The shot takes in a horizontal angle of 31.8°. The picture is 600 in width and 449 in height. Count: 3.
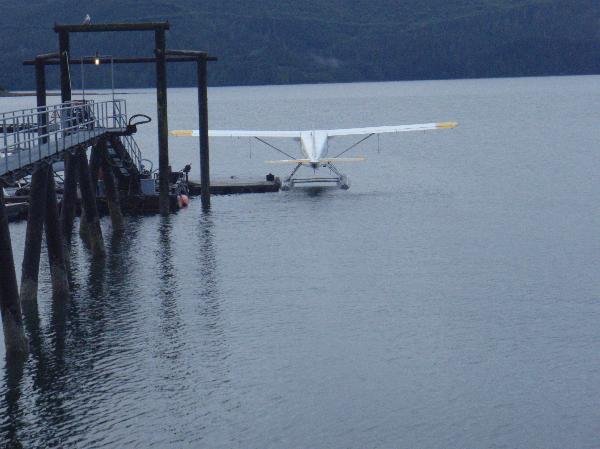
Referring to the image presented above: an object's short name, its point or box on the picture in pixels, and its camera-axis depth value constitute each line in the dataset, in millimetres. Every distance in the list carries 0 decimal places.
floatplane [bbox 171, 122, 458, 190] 62691
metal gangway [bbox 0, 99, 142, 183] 27641
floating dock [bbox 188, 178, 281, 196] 58531
